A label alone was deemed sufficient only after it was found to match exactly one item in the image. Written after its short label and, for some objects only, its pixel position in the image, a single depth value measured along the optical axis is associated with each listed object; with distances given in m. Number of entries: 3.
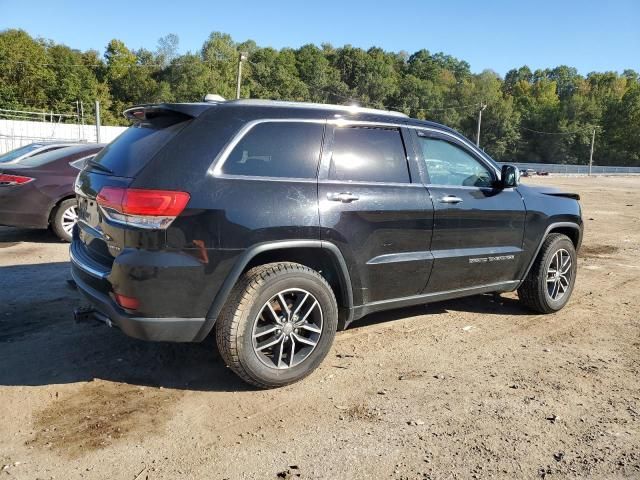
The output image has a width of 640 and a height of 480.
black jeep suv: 3.26
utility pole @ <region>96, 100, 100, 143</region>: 18.83
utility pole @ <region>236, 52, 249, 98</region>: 35.12
